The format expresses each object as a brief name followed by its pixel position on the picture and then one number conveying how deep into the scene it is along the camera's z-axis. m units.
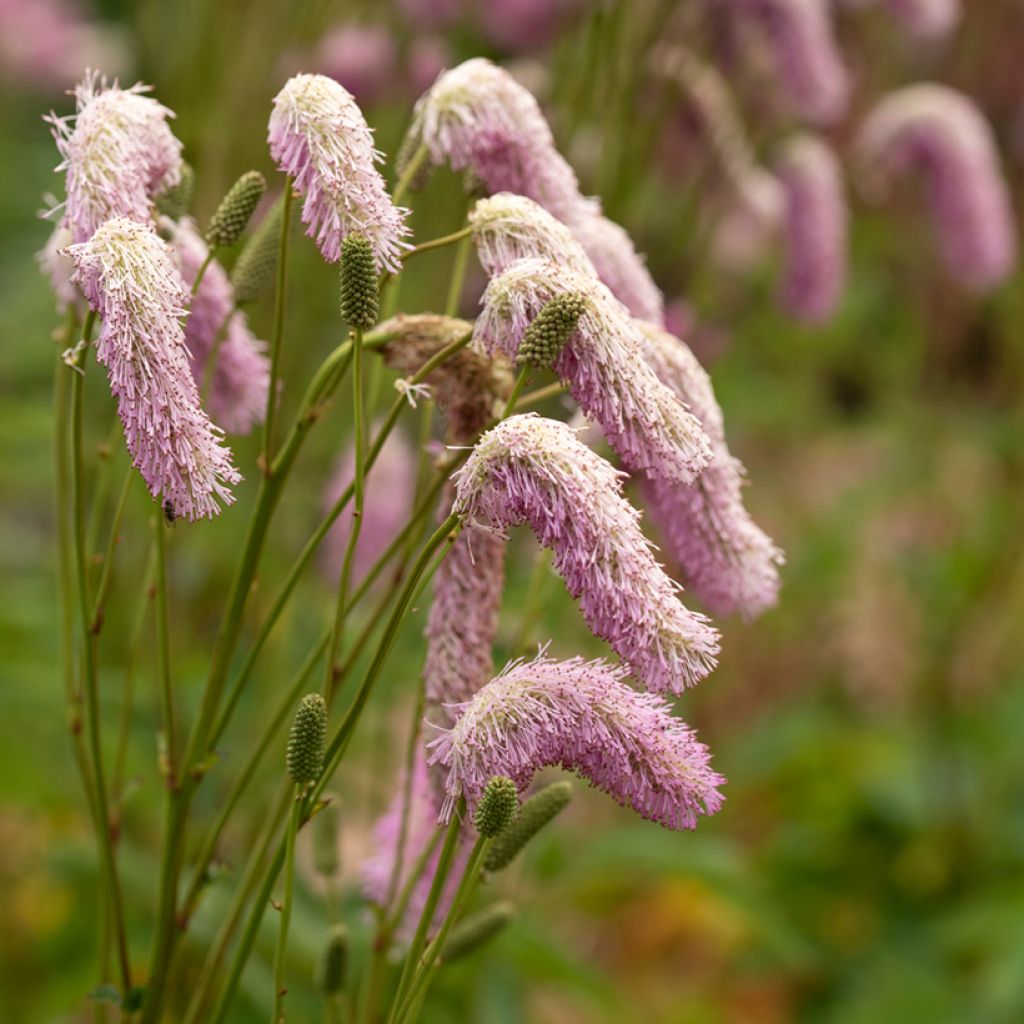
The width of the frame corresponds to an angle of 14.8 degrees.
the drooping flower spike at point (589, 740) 0.92
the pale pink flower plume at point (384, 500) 1.43
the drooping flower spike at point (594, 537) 0.91
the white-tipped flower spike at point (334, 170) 0.94
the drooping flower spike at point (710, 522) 0.99
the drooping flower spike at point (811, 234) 1.55
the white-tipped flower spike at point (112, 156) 0.95
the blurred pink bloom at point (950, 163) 1.65
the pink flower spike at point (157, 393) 0.90
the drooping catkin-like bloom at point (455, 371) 0.98
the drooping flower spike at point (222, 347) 1.02
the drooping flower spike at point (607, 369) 0.93
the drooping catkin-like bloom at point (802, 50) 1.52
